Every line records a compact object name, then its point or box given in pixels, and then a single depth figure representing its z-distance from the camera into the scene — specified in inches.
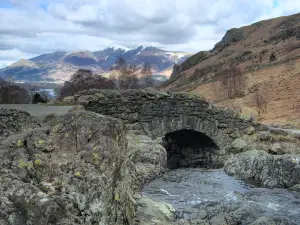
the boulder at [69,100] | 530.6
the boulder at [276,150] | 605.4
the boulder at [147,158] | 455.5
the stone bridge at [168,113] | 572.7
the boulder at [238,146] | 664.4
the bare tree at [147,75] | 3915.8
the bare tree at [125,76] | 2561.5
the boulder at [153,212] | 248.1
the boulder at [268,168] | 481.1
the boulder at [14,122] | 232.1
